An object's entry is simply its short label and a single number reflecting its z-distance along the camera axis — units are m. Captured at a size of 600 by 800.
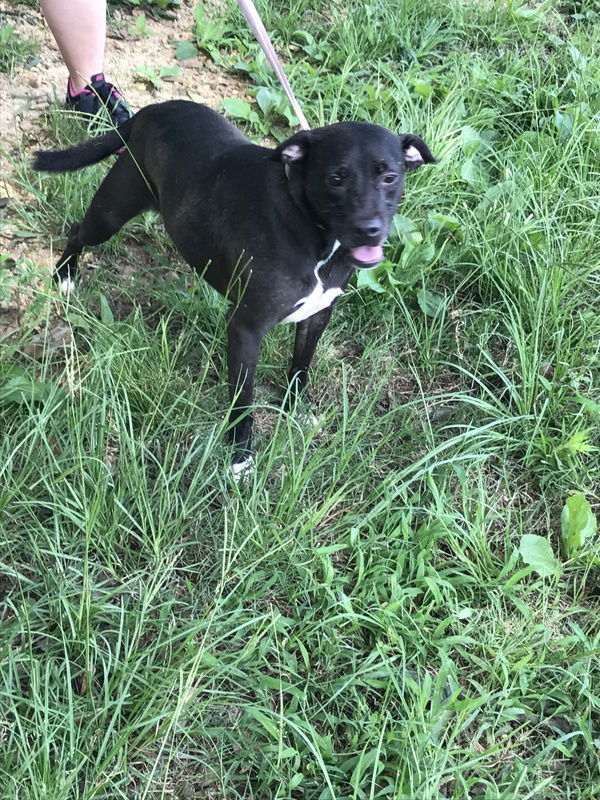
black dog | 1.94
